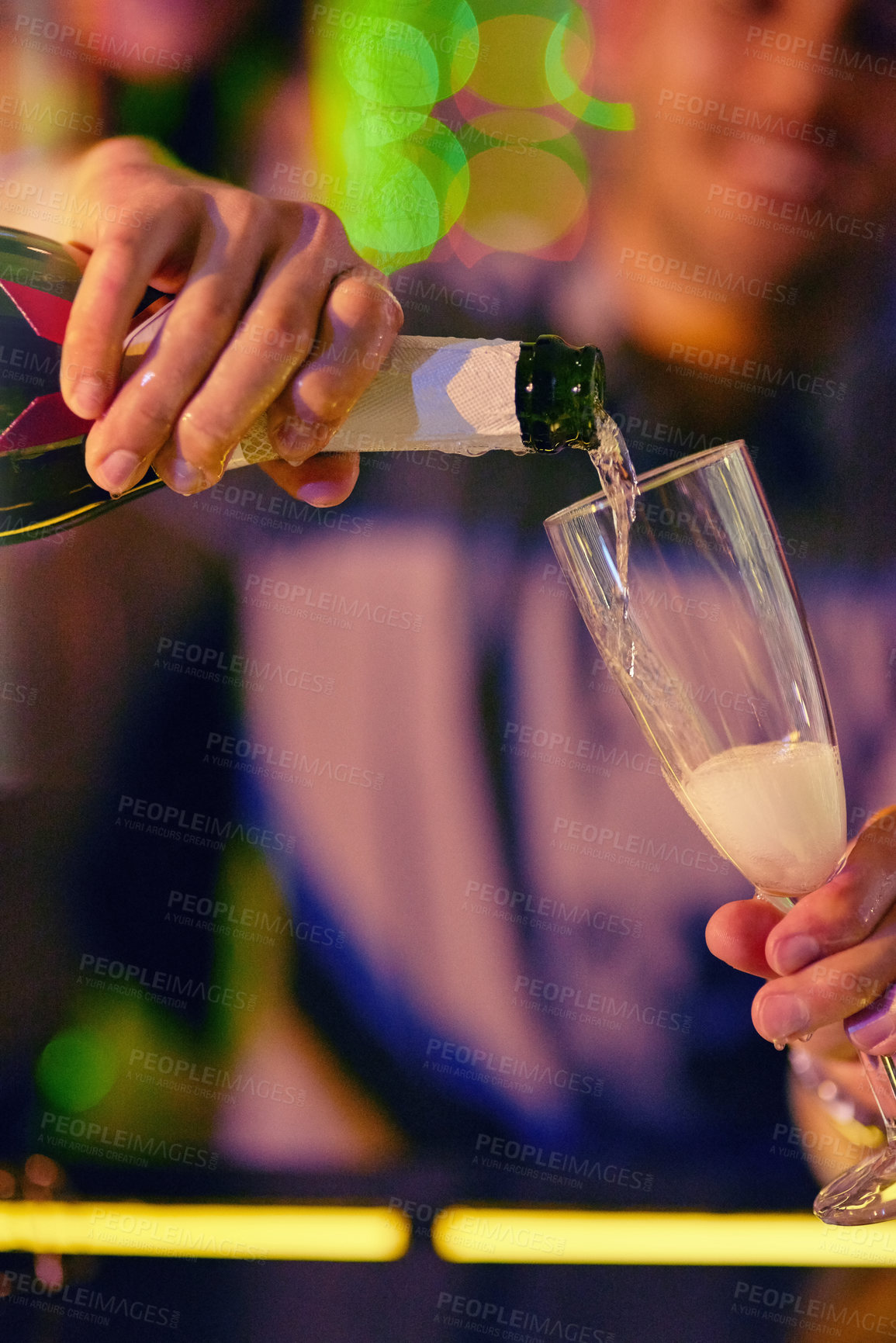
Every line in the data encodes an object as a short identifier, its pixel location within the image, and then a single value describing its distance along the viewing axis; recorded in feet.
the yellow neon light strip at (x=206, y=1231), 5.30
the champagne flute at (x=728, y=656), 3.77
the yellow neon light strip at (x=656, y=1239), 5.21
